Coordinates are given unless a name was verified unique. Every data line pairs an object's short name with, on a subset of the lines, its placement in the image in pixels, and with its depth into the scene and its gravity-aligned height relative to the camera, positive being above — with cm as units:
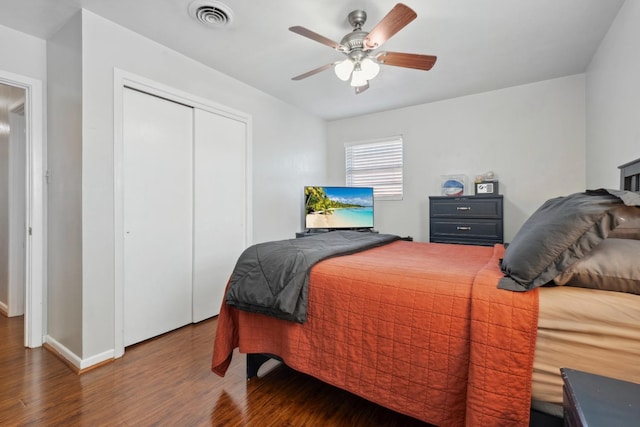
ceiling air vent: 203 +141
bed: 98 -44
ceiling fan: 189 +113
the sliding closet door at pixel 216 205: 290 +6
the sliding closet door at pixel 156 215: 238 -4
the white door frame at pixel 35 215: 236 -4
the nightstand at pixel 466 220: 327 -10
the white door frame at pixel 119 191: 224 +15
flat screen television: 405 +5
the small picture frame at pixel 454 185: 373 +33
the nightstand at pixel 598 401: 61 -42
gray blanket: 152 -37
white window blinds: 429 +68
